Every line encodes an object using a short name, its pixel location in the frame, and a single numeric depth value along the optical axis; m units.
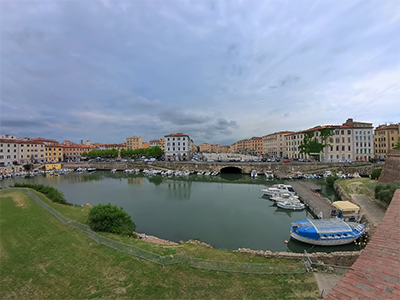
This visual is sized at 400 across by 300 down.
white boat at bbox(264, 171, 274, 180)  50.51
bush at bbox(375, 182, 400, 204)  18.77
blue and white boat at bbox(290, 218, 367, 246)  15.33
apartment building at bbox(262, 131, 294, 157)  91.44
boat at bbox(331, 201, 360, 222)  19.09
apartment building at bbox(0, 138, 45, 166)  69.75
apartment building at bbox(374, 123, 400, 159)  63.78
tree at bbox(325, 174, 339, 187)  37.38
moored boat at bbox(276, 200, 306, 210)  25.14
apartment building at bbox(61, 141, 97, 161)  100.12
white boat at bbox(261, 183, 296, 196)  30.99
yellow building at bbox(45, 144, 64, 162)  88.56
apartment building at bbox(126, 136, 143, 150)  140.88
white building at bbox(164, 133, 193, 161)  87.06
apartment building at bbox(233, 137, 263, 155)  147.62
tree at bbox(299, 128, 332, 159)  59.22
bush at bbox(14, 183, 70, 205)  23.97
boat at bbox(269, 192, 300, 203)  27.20
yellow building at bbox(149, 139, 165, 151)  144.00
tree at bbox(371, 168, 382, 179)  32.53
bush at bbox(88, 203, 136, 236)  14.07
